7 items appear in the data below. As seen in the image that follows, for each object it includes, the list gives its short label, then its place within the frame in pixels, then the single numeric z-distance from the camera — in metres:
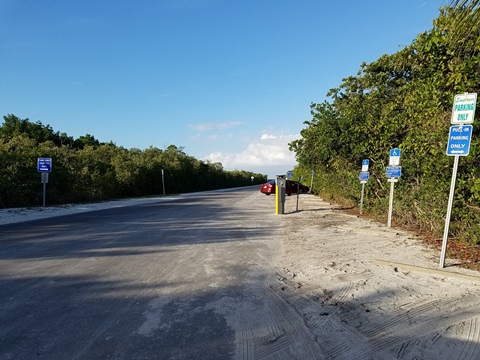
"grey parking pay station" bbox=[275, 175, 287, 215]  14.74
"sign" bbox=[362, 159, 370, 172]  12.42
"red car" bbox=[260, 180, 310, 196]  29.59
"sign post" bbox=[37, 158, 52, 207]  16.06
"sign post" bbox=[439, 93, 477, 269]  5.29
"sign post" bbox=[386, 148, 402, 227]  9.63
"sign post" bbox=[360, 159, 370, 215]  12.46
